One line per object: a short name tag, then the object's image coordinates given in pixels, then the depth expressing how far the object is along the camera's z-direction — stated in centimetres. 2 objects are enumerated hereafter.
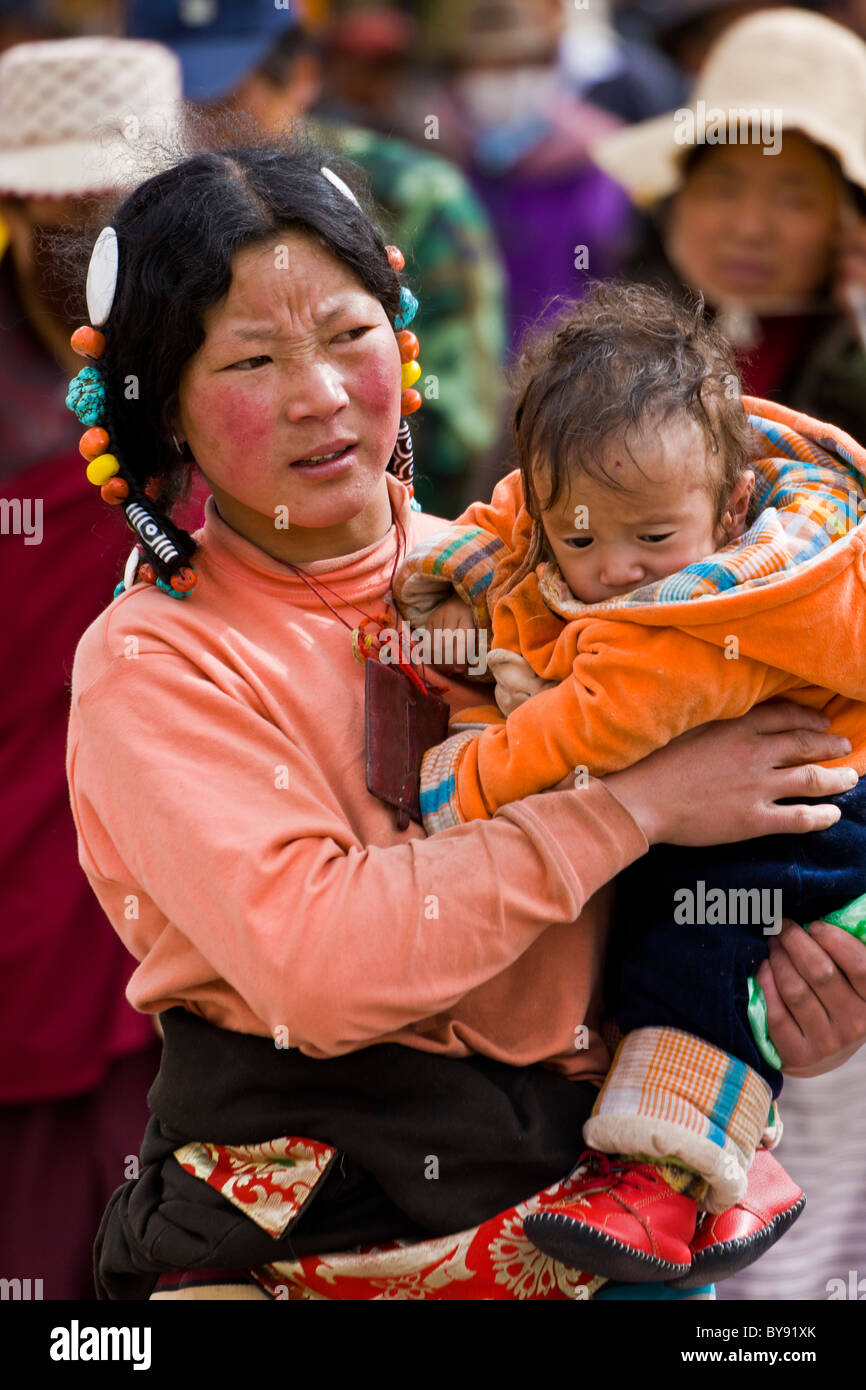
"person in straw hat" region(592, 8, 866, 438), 417
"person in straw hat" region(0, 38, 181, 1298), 374
